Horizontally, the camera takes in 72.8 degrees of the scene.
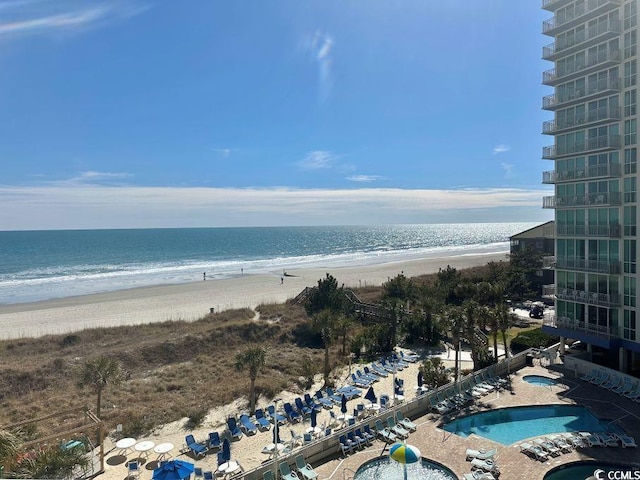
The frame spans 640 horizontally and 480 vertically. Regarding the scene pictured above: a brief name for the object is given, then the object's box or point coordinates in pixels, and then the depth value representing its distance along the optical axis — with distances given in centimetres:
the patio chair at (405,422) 1771
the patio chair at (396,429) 1702
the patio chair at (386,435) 1689
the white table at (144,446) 1640
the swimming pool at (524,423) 1767
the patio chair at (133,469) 1555
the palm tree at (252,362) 2116
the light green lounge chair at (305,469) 1435
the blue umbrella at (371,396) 2102
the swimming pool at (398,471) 1456
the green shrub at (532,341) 2869
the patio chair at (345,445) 1611
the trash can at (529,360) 2619
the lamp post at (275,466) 1343
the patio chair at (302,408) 2053
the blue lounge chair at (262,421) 1938
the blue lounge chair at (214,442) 1761
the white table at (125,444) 1658
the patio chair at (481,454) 1494
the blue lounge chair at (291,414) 2011
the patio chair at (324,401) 2120
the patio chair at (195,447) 1712
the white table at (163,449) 1642
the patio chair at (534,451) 1513
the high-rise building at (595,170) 2362
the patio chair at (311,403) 2092
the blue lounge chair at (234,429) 1852
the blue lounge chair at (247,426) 1889
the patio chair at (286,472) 1424
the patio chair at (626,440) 1590
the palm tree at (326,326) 2545
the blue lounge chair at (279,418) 1968
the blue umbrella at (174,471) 1348
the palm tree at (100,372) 1806
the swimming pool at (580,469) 1443
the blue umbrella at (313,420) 1823
